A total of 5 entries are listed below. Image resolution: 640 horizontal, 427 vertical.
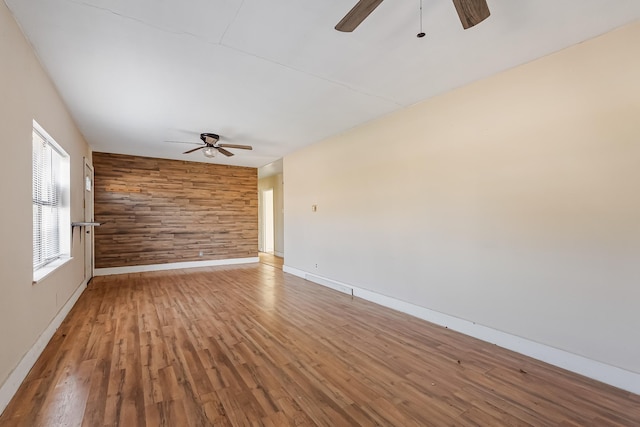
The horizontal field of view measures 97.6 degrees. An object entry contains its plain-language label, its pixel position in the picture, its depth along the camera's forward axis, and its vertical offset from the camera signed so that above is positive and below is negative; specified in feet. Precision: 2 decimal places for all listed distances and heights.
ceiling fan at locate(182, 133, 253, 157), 15.48 +3.95
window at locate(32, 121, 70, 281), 9.02 +0.44
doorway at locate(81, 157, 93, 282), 16.56 -0.22
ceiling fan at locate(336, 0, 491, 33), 4.87 +3.67
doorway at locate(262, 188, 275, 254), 33.94 -0.73
